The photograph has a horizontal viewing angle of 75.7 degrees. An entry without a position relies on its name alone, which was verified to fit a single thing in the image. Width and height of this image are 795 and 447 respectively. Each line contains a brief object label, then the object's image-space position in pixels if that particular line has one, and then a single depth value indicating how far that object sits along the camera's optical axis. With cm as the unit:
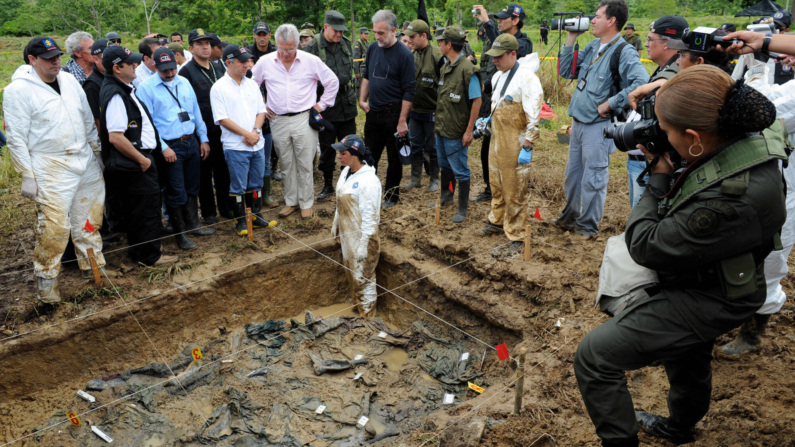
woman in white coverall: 562
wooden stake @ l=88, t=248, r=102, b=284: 528
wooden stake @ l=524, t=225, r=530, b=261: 536
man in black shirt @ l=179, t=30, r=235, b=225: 632
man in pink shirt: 644
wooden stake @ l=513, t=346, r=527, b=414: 337
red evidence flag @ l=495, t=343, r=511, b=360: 376
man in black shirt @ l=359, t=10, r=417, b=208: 656
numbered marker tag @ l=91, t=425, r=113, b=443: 444
